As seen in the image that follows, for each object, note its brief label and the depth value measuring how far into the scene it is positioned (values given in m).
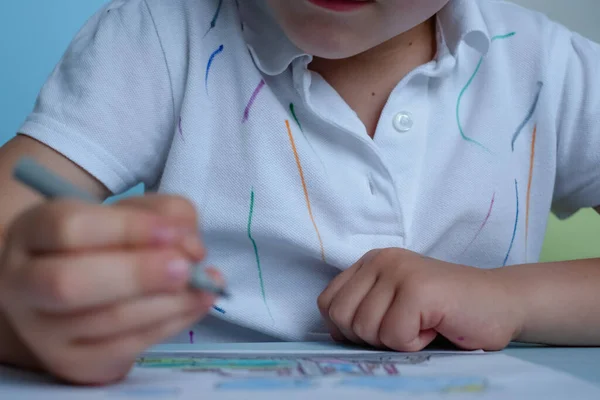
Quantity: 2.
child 0.42
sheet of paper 0.25
